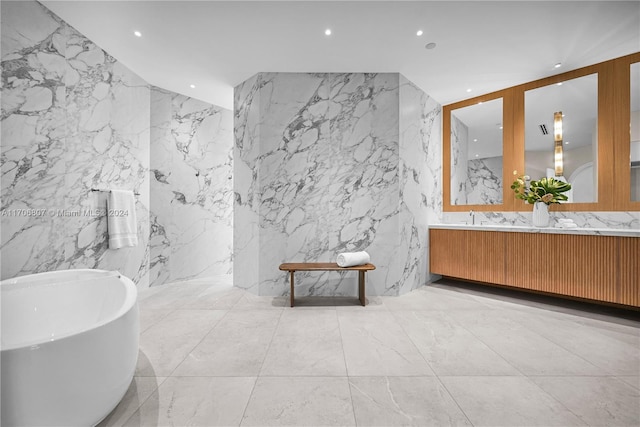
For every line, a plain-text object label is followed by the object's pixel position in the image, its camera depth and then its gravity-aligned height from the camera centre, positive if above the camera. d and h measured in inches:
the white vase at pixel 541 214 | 118.8 -0.2
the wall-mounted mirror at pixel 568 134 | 115.0 +35.7
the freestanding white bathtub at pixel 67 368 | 38.3 -24.6
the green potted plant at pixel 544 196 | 118.6 +7.9
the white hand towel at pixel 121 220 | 114.8 -2.7
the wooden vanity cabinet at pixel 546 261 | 94.3 -19.8
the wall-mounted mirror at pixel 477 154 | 139.5 +31.7
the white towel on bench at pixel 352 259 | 111.0 -18.8
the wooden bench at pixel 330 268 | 110.0 -22.3
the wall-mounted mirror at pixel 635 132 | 105.0 +31.8
